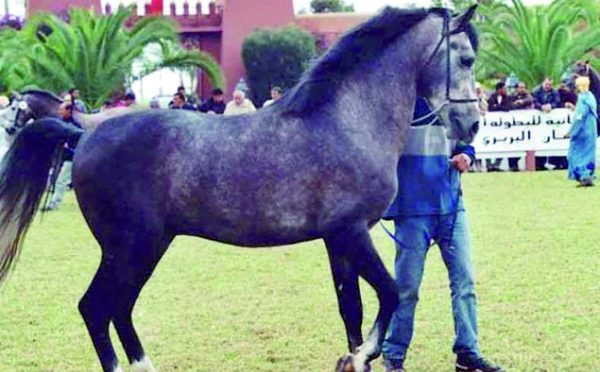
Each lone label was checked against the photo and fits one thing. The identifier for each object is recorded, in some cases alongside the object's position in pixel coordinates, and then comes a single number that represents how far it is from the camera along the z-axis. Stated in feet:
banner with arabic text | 76.33
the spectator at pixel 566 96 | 77.77
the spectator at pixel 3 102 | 71.72
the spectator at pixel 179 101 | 71.72
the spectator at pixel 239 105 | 70.59
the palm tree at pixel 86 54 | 89.20
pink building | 130.82
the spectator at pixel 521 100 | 78.33
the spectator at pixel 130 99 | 75.50
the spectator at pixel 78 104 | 67.44
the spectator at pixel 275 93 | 76.66
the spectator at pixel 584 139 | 63.21
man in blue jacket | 23.34
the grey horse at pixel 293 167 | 20.94
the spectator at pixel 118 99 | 77.10
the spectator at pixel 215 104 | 74.08
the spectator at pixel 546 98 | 76.98
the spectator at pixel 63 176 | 54.60
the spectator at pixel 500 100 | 78.64
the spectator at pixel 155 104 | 73.20
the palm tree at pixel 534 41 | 94.89
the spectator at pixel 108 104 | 77.71
